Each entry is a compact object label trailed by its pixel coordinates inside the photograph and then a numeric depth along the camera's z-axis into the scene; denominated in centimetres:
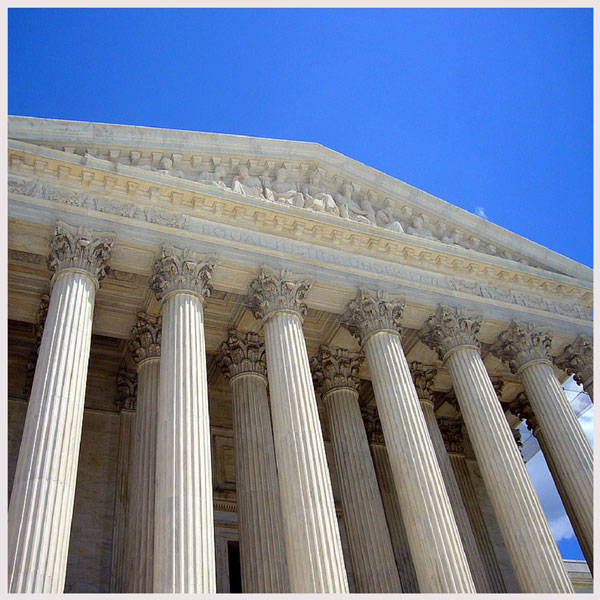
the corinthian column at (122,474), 1655
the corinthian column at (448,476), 1731
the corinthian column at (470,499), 1972
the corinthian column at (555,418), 1725
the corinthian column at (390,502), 1883
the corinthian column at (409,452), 1378
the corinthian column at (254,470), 1496
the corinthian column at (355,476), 1647
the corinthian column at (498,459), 1483
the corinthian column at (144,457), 1428
